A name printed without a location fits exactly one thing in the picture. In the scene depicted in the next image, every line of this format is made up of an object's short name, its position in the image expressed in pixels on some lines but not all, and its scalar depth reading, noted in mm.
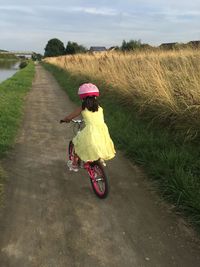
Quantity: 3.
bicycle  2976
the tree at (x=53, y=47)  65208
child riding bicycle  3012
